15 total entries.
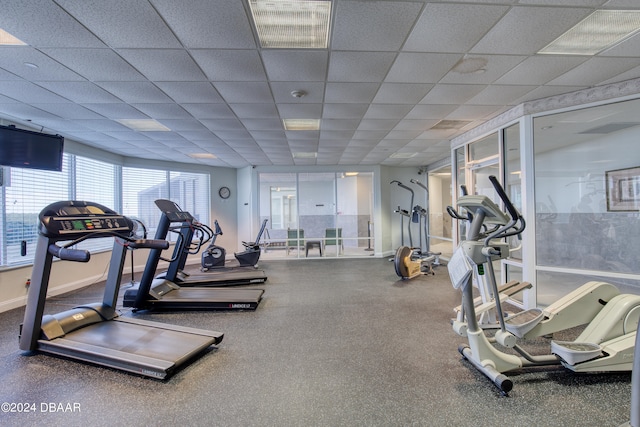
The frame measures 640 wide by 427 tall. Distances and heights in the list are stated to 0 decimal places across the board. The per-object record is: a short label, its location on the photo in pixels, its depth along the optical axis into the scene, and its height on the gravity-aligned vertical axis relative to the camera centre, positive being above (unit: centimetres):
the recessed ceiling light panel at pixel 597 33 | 205 +151
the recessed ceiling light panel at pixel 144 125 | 413 +152
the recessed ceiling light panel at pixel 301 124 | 425 +153
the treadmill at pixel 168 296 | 366 -115
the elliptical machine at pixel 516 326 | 204 -95
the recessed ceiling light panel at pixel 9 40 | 215 +148
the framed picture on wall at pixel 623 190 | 303 +26
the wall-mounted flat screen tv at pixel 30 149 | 356 +99
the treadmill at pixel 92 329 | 226 -113
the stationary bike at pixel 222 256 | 621 -95
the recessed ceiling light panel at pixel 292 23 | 192 +151
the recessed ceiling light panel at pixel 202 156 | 636 +151
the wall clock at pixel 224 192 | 802 +74
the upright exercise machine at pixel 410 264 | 523 -101
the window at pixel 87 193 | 400 +53
